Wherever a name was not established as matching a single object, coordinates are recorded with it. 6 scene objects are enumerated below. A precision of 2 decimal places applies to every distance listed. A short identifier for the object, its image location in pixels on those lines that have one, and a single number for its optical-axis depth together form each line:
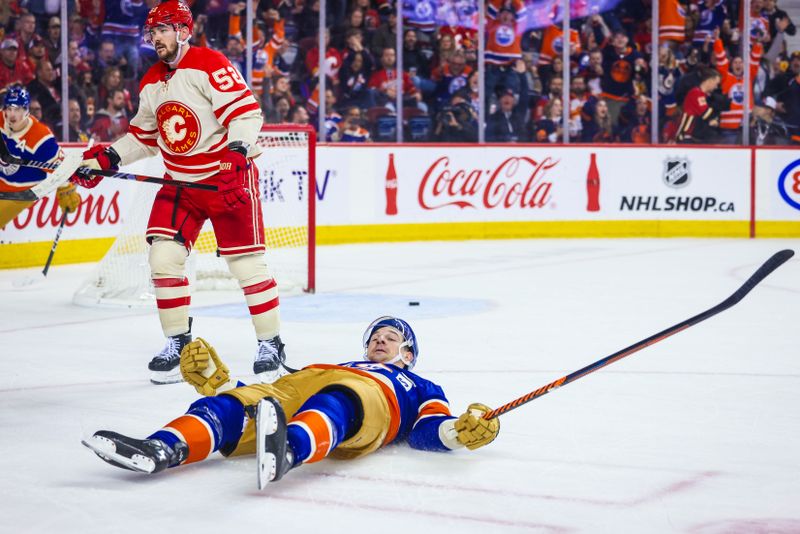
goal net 13.98
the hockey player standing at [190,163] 9.02
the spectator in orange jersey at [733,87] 24.52
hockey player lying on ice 5.81
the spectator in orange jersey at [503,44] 24.09
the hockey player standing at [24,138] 15.43
